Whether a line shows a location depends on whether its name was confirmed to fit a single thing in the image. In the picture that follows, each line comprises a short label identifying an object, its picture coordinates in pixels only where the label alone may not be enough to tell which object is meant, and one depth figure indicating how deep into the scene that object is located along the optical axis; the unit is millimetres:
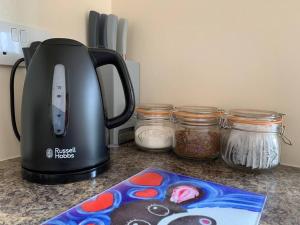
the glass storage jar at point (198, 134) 632
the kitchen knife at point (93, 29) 771
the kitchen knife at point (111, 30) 783
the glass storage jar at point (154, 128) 698
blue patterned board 363
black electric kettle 467
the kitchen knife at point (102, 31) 787
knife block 749
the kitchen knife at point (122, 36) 809
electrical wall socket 583
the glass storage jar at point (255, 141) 547
